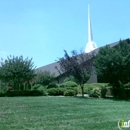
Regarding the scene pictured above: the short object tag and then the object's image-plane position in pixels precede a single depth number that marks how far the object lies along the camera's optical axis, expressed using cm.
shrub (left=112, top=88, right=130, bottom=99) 2133
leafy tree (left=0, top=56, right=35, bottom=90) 2709
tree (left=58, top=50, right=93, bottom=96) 2291
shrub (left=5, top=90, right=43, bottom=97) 2632
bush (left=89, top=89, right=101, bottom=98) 2167
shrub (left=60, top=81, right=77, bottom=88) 2843
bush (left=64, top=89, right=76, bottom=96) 2393
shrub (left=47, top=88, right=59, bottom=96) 2566
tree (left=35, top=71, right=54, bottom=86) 3206
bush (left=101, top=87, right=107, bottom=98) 2134
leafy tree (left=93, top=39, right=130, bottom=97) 2094
